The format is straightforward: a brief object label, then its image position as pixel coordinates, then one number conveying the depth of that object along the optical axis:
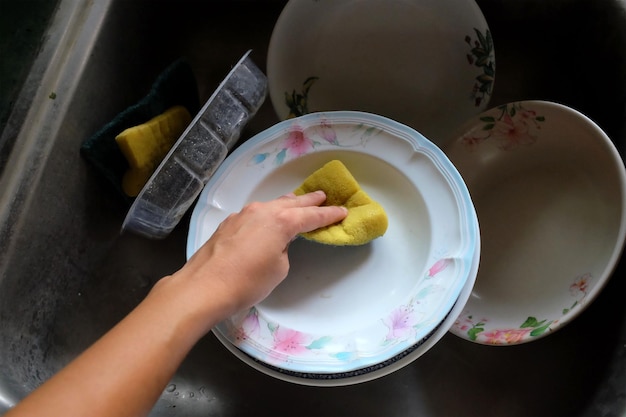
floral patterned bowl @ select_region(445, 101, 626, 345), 0.59
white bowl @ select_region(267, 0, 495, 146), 0.69
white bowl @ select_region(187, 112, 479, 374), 0.52
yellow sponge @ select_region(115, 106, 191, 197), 0.60
